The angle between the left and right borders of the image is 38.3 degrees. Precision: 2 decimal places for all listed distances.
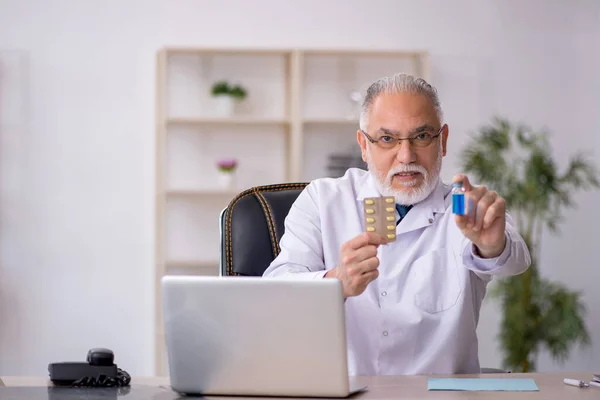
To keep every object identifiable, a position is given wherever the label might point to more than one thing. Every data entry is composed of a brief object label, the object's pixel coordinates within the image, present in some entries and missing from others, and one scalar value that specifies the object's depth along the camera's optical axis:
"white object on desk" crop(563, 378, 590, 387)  1.63
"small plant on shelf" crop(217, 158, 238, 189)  4.66
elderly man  2.13
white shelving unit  4.82
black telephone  1.70
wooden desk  1.52
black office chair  2.24
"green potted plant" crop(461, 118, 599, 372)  4.50
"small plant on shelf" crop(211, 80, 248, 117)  4.68
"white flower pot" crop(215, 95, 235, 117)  4.69
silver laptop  1.46
